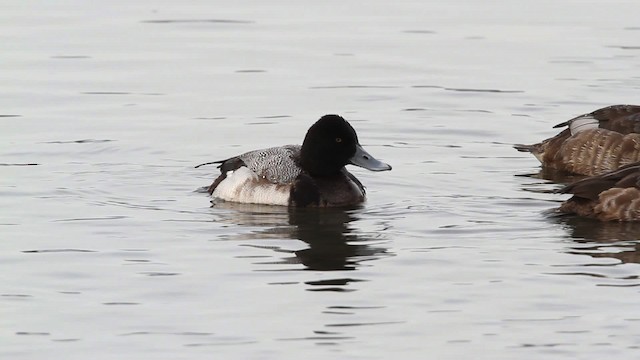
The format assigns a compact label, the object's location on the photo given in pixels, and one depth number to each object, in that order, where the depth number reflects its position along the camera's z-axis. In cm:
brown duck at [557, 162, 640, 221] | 1223
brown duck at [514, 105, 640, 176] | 1484
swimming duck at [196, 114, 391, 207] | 1320
